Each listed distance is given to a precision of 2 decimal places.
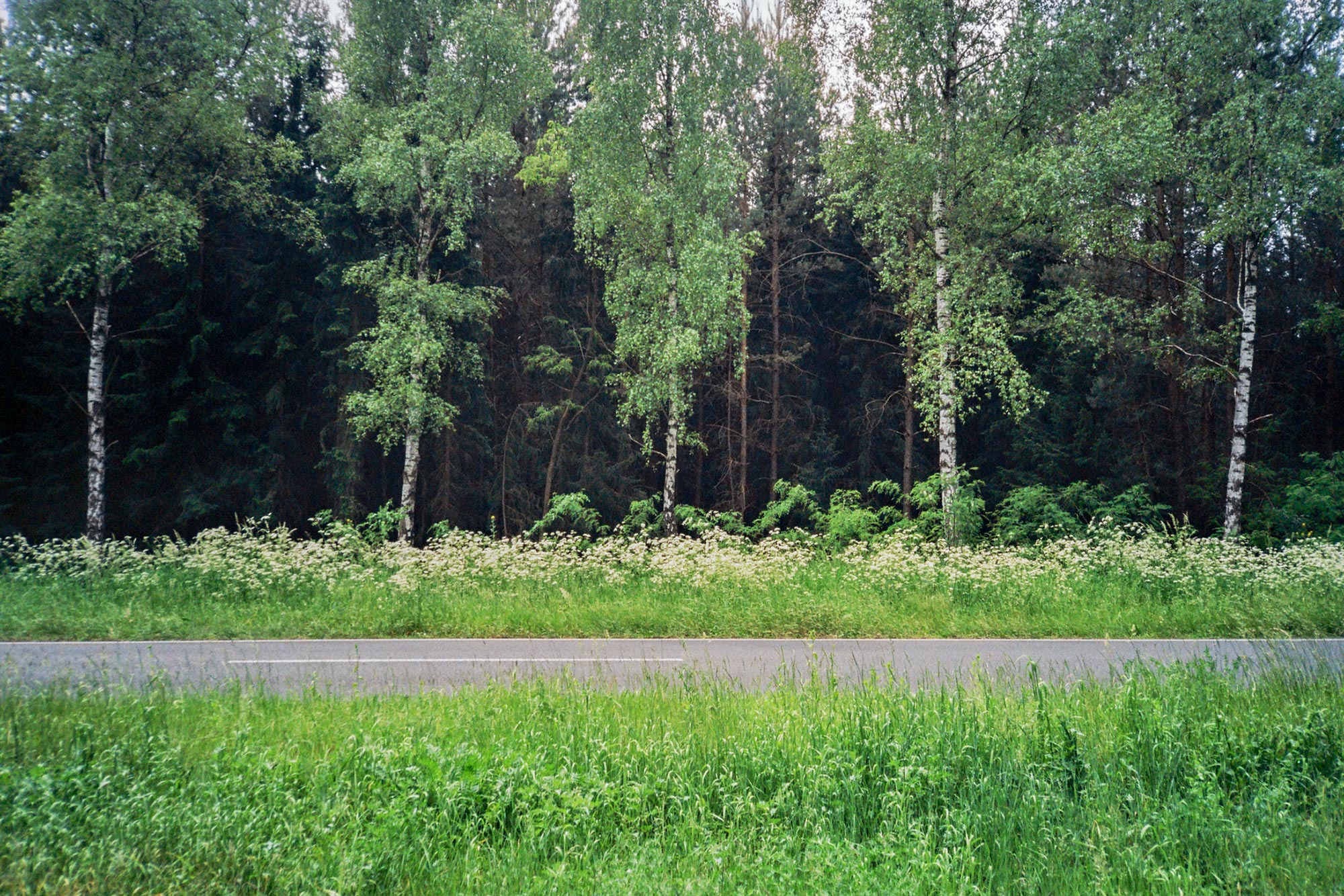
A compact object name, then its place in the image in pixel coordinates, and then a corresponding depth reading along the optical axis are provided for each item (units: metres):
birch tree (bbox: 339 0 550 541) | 18.70
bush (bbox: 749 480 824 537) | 16.31
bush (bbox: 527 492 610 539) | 15.79
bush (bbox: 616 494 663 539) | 18.64
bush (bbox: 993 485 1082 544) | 16.03
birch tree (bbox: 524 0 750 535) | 18.62
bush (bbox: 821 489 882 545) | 15.45
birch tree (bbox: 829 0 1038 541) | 15.45
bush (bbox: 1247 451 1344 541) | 16.50
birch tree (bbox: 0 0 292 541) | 16.36
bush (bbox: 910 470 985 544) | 14.62
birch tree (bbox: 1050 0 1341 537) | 14.70
